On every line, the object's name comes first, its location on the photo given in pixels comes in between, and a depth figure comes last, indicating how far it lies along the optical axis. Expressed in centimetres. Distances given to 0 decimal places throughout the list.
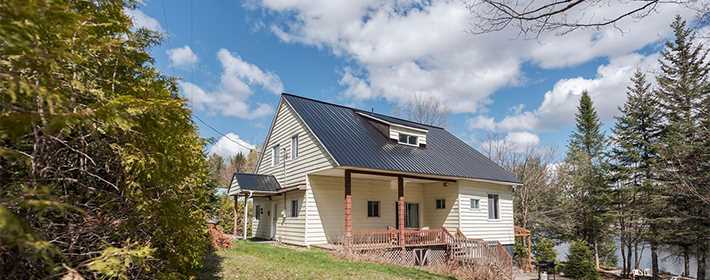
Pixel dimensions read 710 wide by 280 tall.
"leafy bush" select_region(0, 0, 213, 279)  222
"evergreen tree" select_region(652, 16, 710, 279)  1786
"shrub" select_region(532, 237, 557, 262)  2098
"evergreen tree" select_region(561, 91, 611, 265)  2550
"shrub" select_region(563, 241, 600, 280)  1809
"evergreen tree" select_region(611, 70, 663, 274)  2245
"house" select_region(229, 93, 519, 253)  1522
